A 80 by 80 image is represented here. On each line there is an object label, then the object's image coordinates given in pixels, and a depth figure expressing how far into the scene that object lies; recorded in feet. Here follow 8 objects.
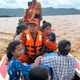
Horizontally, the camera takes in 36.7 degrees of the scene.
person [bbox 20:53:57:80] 5.41
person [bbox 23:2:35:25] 13.45
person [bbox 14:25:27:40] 10.06
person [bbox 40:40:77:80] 5.46
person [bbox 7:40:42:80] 5.33
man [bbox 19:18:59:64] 7.52
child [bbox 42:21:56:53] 9.30
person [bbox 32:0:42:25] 13.89
